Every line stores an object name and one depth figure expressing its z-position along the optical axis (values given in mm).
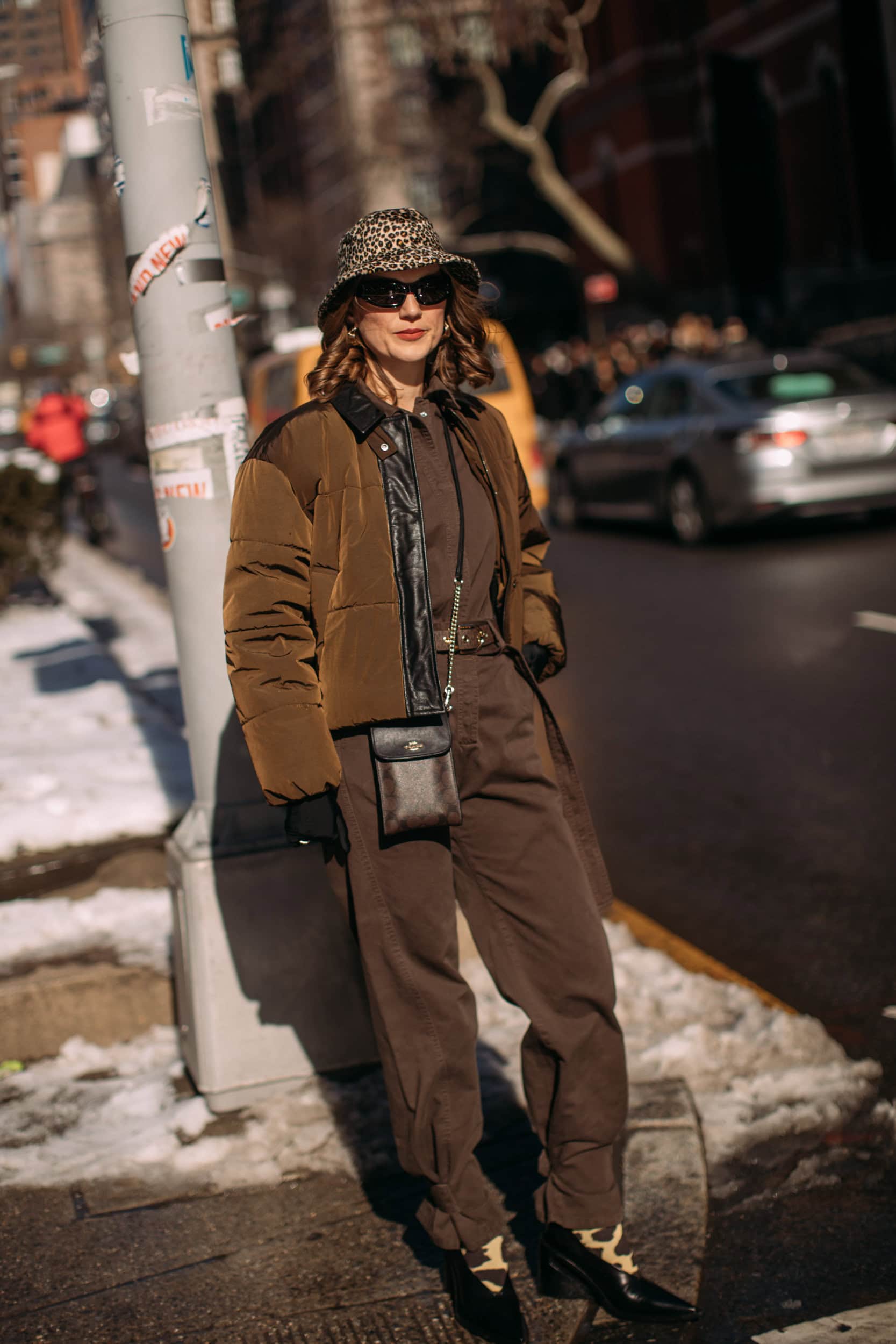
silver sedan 12898
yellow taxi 12648
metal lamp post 3721
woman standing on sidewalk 2785
